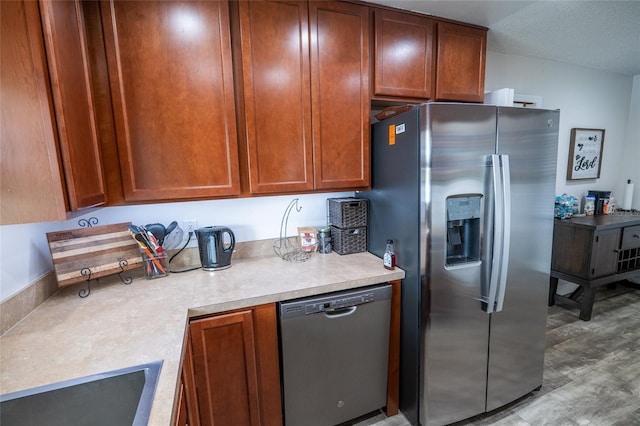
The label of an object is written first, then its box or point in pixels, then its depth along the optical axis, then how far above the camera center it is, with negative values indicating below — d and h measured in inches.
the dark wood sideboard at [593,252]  100.2 -32.7
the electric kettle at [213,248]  61.9 -16.3
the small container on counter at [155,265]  58.9 -18.7
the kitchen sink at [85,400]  28.9 -23.4
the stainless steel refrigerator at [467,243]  53.7 -15.6
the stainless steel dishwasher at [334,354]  53.7 -36.9
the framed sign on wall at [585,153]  115.6 +4.3
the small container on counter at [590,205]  116.3 -17.1
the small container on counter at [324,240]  74.3 -18.1
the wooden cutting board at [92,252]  50.5 -14.1
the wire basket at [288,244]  74.5 -19.3
